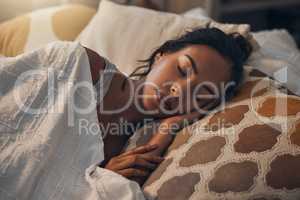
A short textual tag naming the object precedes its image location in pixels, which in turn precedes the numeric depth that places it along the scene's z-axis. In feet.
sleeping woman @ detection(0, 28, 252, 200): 2.80
